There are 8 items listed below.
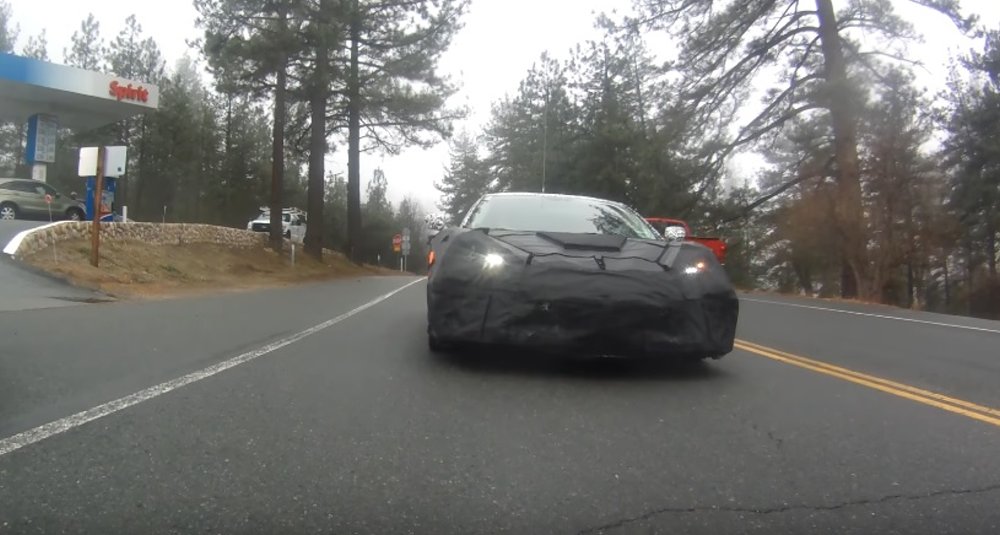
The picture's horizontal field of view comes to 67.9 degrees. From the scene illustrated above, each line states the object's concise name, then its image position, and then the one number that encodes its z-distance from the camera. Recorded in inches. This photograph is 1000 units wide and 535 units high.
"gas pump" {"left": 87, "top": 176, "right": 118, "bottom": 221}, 792.2
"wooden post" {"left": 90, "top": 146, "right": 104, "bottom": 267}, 558.3
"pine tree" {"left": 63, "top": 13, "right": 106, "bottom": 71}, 1638.8
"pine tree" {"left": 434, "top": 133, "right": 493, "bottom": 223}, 2645.2
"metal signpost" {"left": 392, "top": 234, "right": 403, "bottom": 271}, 2066.2
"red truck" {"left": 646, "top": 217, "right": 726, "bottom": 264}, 754.8
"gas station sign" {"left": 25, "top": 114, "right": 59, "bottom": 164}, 1072.2
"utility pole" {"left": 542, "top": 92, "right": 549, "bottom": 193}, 1708.9
